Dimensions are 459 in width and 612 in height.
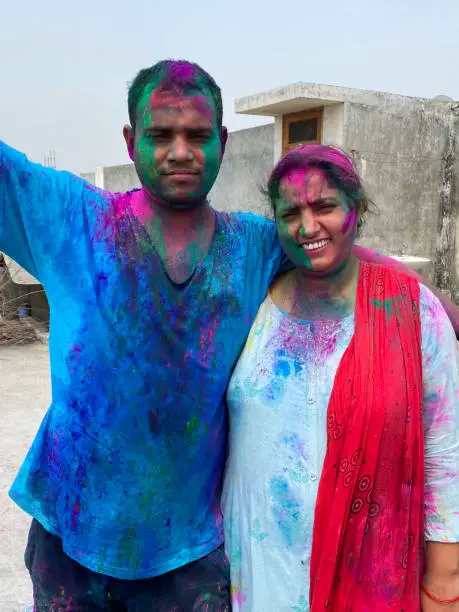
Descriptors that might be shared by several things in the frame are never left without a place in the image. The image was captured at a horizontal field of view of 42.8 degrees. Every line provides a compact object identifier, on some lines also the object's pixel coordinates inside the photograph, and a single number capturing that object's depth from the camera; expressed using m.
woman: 1.48
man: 1.46
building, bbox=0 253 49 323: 7.23
